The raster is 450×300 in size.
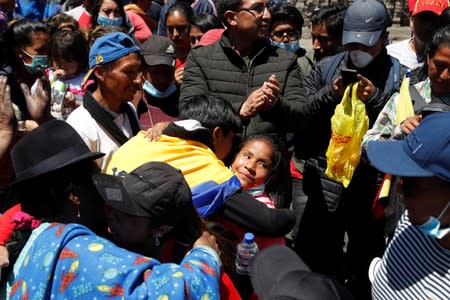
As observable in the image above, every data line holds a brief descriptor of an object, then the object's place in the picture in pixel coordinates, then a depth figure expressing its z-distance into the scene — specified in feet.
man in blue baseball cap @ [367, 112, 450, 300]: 7.38
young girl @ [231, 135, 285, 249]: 11.59
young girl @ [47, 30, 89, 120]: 16.75
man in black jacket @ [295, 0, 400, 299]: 14.78
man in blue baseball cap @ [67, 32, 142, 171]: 12.14
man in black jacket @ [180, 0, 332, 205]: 14.21
